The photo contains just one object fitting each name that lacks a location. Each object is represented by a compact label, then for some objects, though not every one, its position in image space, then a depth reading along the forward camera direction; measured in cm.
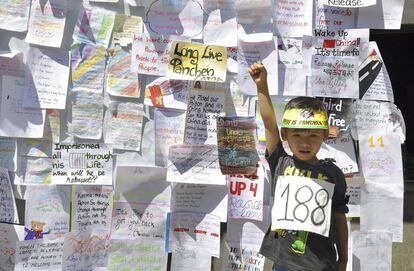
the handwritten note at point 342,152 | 329
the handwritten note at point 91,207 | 333
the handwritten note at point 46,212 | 331
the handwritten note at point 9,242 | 336
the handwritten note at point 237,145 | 323
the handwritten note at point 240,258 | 332
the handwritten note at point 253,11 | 317
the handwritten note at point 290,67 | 323
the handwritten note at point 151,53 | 320
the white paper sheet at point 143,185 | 330
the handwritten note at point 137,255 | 337
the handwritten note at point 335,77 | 322
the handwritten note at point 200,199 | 330
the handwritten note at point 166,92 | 323
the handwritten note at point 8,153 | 329
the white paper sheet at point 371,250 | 334
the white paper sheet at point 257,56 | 321
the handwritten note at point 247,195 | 327
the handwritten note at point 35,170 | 330
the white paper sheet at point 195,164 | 326
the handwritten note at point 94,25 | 321
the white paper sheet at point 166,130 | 326
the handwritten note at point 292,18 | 320
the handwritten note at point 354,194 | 331
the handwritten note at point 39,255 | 333
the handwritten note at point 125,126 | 327
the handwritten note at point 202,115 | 323
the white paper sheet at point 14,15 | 319
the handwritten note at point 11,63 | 321
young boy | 263
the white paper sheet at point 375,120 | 329
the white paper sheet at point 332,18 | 322
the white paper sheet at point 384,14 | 321
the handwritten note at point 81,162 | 328
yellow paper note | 317
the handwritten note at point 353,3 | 317
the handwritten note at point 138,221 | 333
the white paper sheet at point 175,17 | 320
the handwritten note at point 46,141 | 327
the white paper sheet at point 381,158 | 329
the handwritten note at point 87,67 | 323
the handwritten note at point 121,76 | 323
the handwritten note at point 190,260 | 336
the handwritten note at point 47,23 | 320
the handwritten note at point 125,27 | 321
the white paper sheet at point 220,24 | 320
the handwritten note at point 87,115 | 326
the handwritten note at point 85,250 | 334
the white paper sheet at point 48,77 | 323
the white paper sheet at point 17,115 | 324
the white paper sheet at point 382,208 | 332
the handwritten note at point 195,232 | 331
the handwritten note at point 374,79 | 326
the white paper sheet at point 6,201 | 330
